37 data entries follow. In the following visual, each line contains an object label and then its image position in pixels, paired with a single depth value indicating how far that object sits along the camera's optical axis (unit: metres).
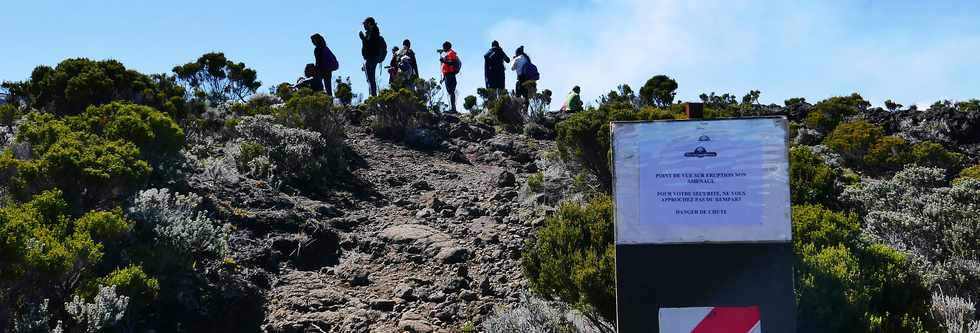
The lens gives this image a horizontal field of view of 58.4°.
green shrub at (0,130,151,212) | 6.19
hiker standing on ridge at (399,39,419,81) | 16.83
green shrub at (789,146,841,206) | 7.43
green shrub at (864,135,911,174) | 11.39
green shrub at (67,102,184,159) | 7.61
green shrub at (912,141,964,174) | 11.33
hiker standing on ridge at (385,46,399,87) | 17.12
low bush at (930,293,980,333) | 4.98
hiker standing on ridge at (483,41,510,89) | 16.83
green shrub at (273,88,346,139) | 11.27
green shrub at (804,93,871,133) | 14.48
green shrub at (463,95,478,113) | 16.52
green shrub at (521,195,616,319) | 5.05
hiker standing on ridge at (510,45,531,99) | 16.25
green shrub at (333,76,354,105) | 15.19
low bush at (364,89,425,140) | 12.90
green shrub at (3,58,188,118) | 10.11
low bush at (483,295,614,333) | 5.15
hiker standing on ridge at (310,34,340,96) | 15.54
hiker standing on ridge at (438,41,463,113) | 16.12
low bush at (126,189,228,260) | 6.25
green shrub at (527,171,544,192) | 8.62
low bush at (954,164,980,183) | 10.07
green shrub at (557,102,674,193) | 8.67
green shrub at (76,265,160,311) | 5.14
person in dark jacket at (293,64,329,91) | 15.76
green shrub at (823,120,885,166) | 11.78
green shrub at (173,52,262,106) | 17.67
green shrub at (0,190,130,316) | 4.83
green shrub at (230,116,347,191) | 9.62
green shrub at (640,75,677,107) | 16.55
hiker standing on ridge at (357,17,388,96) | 15.73
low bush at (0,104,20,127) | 10.15
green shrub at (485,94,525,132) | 14.34
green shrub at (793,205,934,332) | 4.70
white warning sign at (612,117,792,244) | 3.59
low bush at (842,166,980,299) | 5.83
